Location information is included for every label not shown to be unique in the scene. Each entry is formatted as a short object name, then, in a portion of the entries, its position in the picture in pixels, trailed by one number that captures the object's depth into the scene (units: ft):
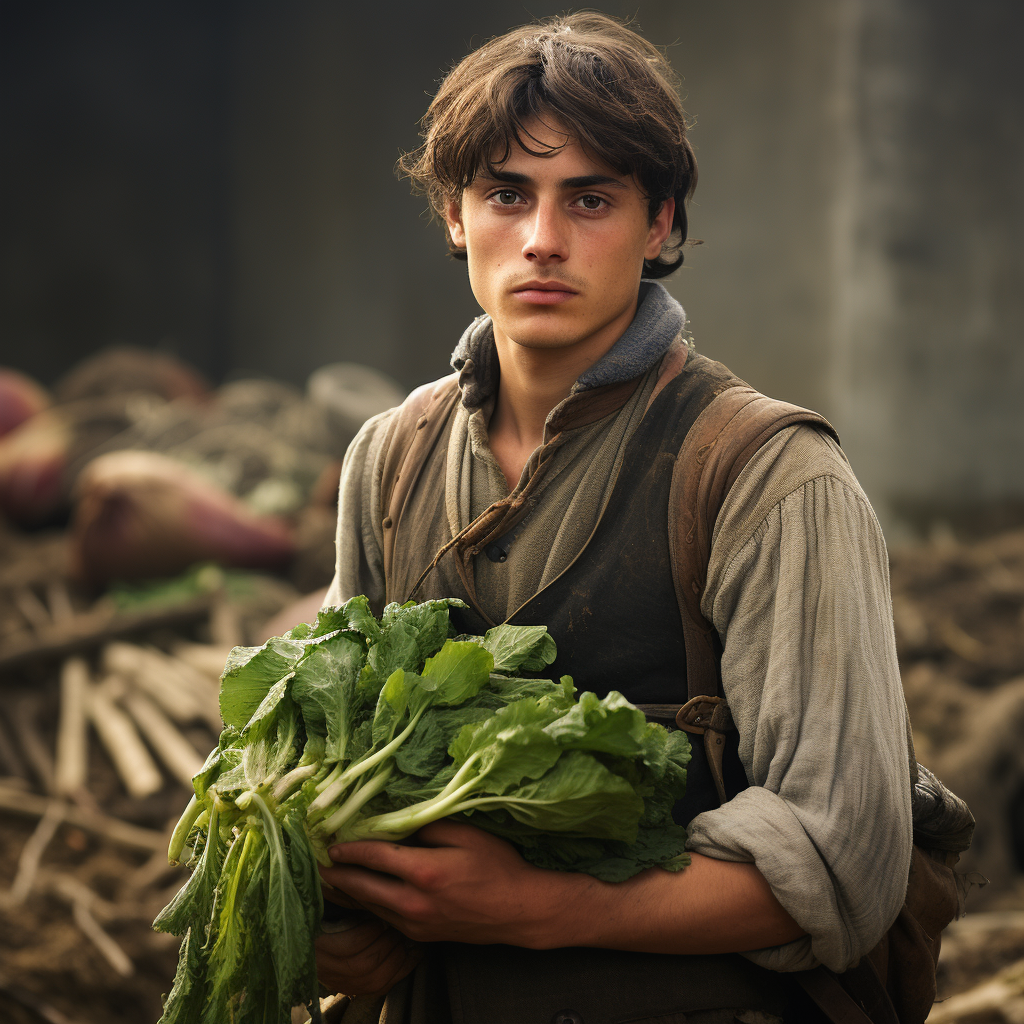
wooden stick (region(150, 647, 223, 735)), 17.12
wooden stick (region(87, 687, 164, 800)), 15.60
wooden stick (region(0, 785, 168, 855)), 14.88
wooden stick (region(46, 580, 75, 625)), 22.57
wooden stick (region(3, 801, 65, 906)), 13.66
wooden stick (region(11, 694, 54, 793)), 16.85
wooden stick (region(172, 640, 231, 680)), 18.58
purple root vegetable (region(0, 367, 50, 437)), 31.94
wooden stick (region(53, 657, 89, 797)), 16.07
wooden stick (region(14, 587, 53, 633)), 22.22
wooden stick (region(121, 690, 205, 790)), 16.06
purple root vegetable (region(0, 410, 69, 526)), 27.84
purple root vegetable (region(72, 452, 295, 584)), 22.79
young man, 4.96
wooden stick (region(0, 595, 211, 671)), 19.27
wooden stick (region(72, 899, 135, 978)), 12.17
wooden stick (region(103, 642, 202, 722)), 17.30
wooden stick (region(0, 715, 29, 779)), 16.98
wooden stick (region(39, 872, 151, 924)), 13.14
